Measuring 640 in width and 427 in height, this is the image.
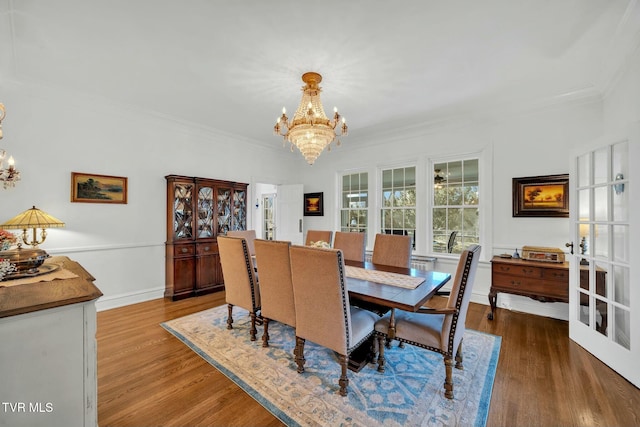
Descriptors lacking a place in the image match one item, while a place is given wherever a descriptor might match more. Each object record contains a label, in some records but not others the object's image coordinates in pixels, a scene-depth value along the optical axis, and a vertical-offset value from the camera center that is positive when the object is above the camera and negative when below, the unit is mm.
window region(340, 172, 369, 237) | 5297 +286
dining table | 1936 -596
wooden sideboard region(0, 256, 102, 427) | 1144 -654
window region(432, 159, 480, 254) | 4125 +174
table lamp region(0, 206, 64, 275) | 1771 -265
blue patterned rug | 1748 -1312
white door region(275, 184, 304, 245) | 5922 +93
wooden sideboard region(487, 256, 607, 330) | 3014 -750
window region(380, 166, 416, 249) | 4723 +273
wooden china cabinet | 4070 -274
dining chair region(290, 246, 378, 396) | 1871 -664
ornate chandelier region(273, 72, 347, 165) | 2664 +926
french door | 2143 -360
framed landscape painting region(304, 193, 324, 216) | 5828 +265
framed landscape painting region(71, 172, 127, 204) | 3383 +365
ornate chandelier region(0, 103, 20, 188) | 2525 +392
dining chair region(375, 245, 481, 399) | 1892 -845
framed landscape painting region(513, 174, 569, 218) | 3369 +275
